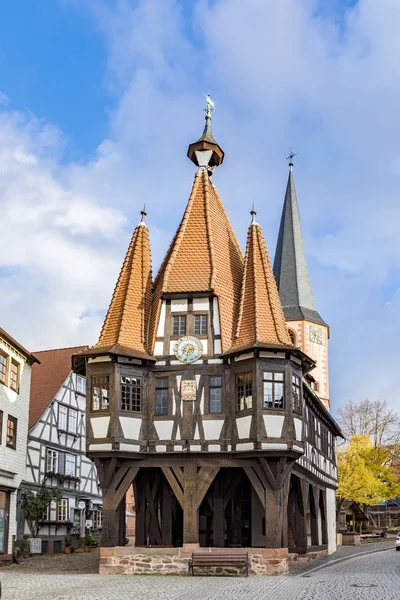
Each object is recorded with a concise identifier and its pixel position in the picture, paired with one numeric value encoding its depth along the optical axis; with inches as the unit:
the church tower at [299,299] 1977.1
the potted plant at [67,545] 1368.1
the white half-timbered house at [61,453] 1393.9
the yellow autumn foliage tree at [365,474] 2049.7
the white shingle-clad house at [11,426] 1122.7
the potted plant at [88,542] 1412.4
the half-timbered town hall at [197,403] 938.7
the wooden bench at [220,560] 892.6
